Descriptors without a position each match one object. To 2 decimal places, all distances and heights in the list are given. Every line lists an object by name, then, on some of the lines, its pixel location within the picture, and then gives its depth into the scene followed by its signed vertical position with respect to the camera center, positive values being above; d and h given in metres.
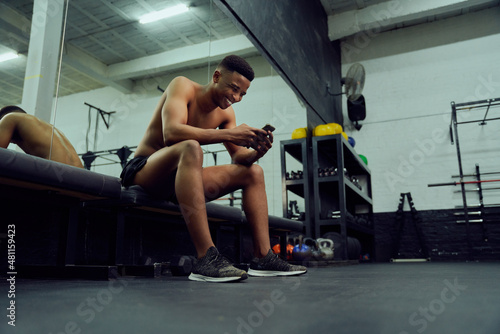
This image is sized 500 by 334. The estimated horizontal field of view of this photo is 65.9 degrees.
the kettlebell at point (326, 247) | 3.51 -0.04
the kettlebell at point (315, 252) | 3.43 -0.08
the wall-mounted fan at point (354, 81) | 5.23 +2.18
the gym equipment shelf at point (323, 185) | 4.34 +0.70
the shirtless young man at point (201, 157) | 1.53 +0.37
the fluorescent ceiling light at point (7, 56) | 1.87 +0.90
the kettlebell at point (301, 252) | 3.36 -0.08
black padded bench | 1.34 +0.21
